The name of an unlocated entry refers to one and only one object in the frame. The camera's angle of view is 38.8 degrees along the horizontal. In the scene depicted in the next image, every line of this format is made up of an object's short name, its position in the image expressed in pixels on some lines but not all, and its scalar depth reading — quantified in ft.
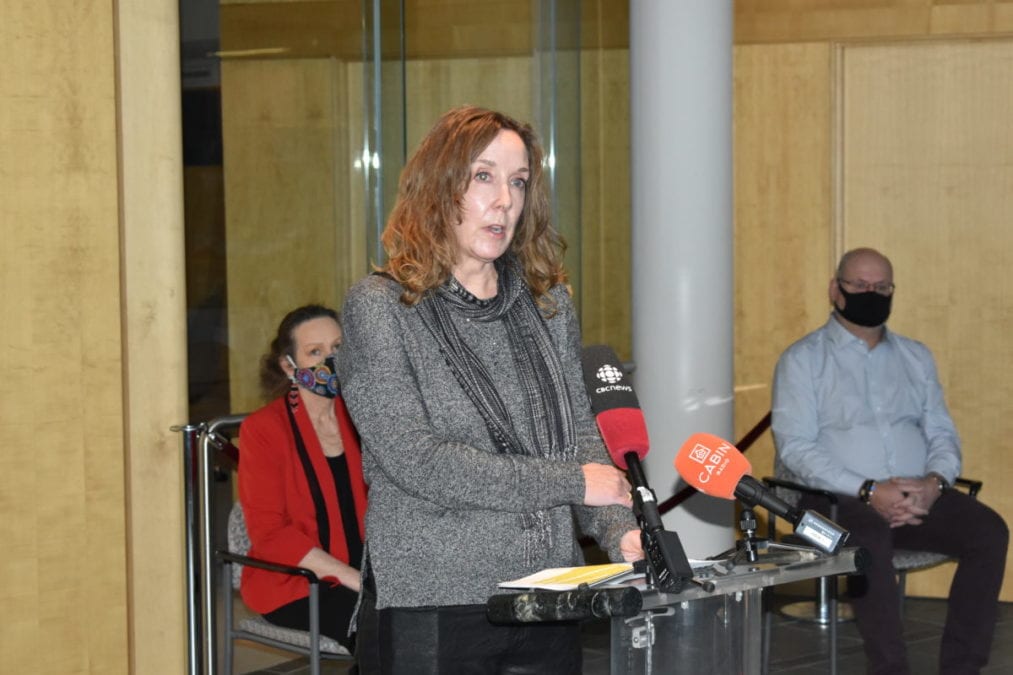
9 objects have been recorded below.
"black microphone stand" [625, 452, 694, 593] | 6.16
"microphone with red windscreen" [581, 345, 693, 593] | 6.19
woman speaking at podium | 7.15
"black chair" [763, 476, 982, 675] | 16.42
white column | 17.25
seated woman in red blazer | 13.57
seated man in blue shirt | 16.43
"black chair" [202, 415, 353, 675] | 13.26
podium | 6.46
